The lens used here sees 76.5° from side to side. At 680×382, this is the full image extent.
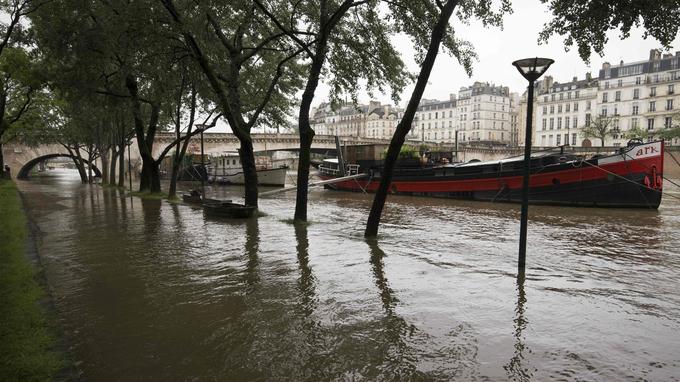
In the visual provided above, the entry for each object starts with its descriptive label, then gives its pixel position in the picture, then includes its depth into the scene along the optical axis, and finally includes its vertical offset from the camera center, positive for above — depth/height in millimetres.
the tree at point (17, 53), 15893 +4397
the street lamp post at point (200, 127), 21412 +1730
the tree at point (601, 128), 74938 +5362
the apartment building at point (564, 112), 87500 +9648
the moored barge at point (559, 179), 20328 -1202
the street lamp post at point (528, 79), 7236 +1344
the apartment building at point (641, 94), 74750 +11438
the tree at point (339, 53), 12664 +3301
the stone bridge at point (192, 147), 52500 +1915
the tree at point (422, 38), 9545 +2934
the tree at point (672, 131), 63394 +3758
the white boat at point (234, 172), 42969 -1187
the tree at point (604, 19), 7117 +2388
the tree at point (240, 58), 12836 +3945
